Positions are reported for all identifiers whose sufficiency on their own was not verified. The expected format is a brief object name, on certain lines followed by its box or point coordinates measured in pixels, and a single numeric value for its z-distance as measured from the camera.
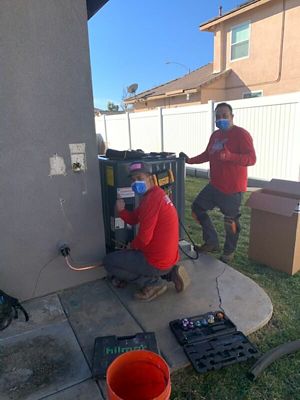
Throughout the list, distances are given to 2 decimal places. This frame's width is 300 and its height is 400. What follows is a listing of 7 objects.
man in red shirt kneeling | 2.46
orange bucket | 1.53
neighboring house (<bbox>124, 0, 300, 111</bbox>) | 10.77
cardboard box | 3.05
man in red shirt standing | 3.21
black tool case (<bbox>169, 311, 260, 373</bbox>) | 1.99
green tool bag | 2.43
